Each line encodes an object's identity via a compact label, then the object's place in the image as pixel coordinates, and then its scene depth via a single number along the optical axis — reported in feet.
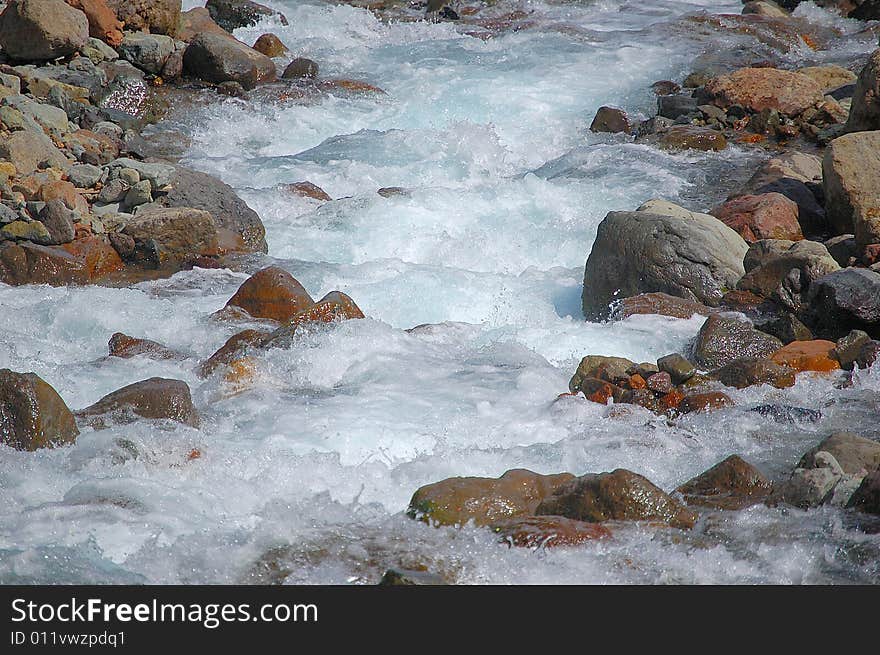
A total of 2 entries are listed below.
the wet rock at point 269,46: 95.20
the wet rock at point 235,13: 102.99
